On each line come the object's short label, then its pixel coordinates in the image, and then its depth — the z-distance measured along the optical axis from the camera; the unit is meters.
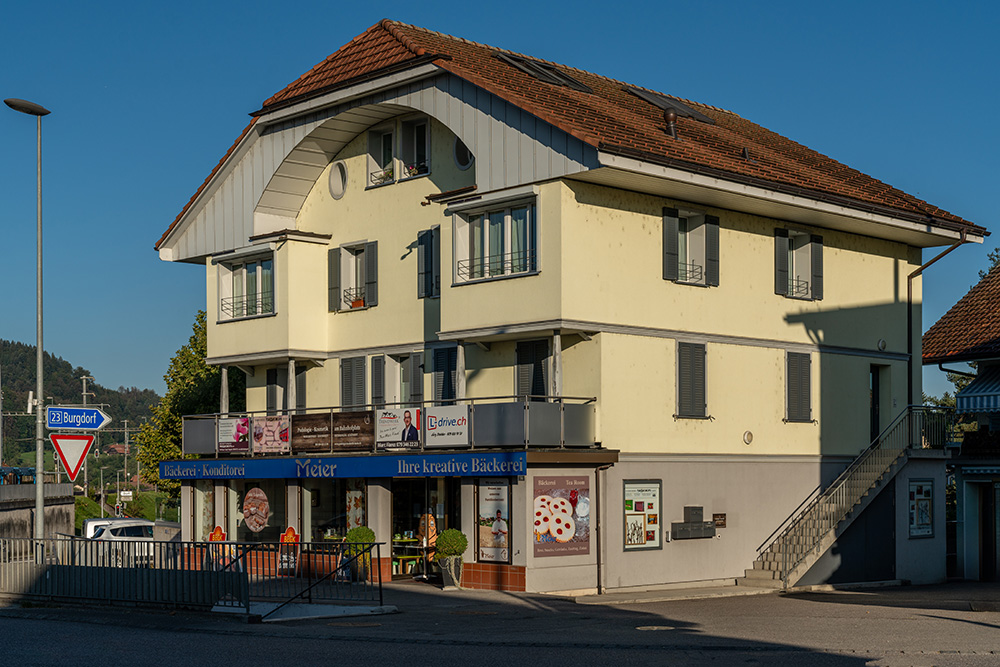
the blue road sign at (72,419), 24.09
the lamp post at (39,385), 24.53
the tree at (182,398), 48.75
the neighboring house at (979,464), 37.53
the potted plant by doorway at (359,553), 23.52
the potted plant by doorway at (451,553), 27.48
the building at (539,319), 28.05
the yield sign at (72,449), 23.25
